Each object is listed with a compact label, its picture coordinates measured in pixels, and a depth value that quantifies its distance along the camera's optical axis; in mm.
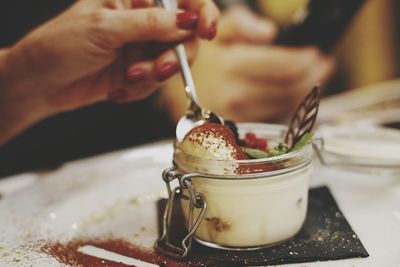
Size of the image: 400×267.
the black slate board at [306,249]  564
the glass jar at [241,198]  565
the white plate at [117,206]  586
